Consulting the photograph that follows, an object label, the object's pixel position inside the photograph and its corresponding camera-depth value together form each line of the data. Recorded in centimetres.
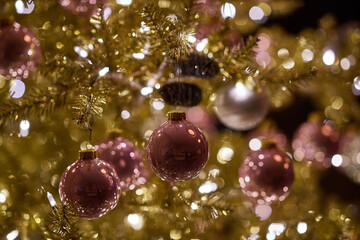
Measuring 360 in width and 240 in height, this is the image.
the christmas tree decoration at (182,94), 98
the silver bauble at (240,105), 111
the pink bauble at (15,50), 96
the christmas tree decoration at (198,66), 99
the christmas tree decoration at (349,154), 138
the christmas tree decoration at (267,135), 142
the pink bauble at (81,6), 105
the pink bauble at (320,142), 133
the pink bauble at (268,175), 100
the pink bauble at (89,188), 88
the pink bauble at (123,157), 97
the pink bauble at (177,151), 88
